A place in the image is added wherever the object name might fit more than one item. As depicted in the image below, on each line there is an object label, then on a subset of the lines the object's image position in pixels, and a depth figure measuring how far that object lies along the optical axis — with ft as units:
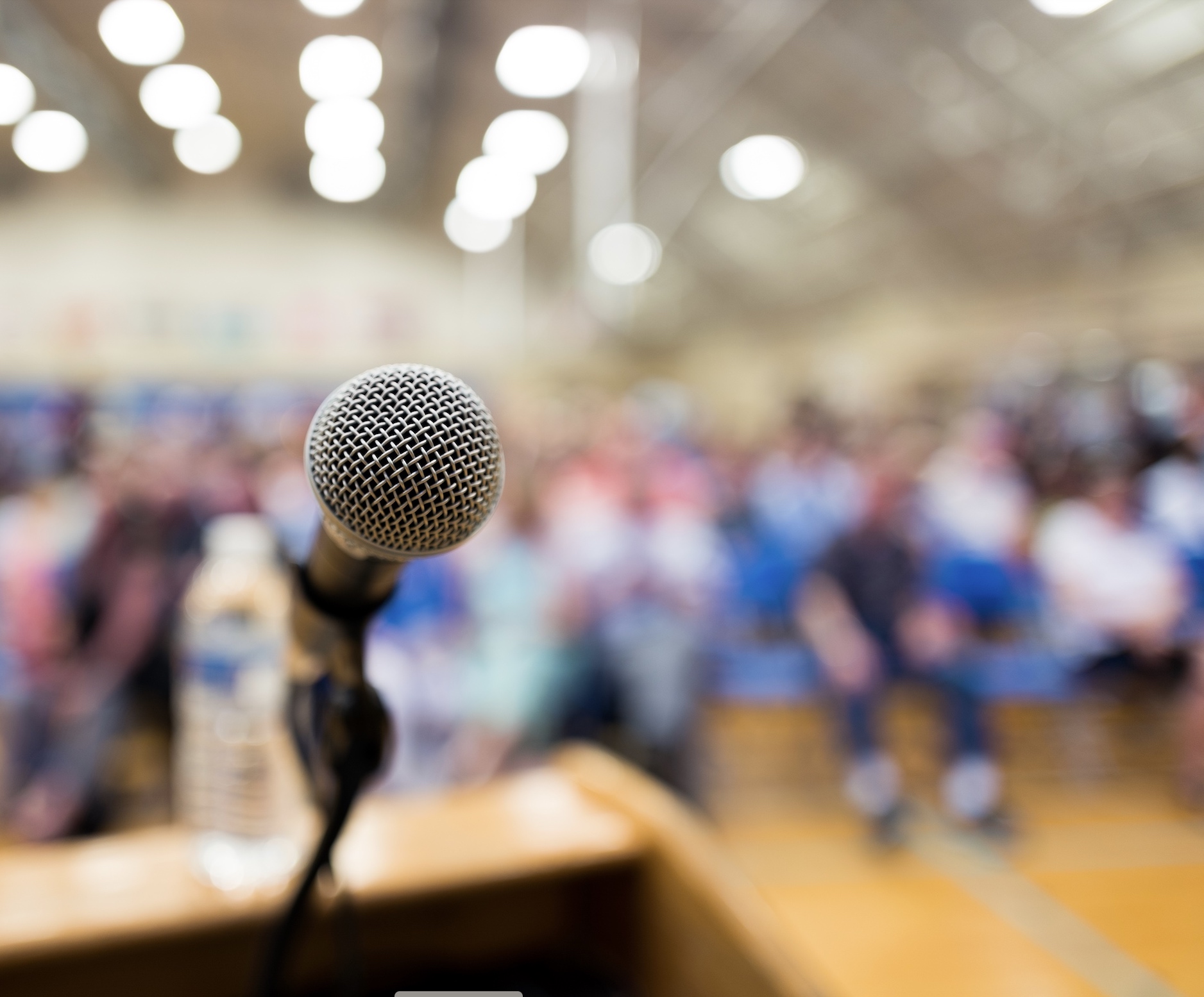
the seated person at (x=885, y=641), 9.51
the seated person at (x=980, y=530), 10.29
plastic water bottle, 2.77
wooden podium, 2.34
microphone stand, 1.56
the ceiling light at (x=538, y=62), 7.16
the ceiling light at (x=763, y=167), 21.01
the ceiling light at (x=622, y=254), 16.03
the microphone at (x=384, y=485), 1.34
